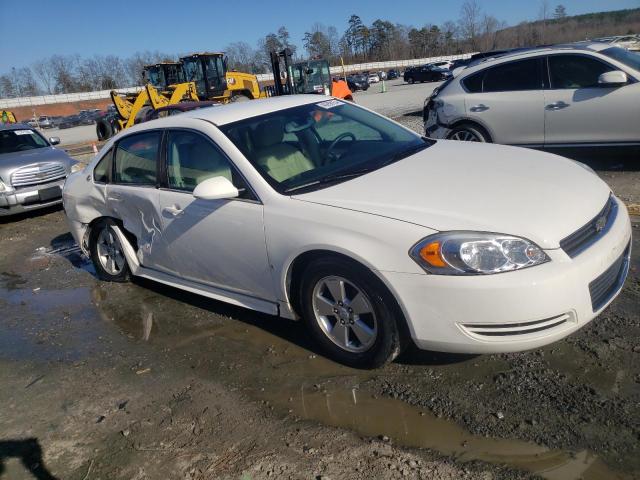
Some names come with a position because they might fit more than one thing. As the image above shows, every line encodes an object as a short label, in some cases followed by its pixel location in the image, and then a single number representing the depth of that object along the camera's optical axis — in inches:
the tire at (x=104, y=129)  878.3
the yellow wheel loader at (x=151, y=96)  811.1
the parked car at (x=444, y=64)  1856.8
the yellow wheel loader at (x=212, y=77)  922.1
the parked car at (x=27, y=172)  359.9
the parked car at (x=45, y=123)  1859.0
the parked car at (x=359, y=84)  1903.3
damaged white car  109.4
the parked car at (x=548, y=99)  269.1
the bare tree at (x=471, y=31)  3966.5
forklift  868.0
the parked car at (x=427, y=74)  1766.7
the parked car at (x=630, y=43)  989.3
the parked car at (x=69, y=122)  1835.6
